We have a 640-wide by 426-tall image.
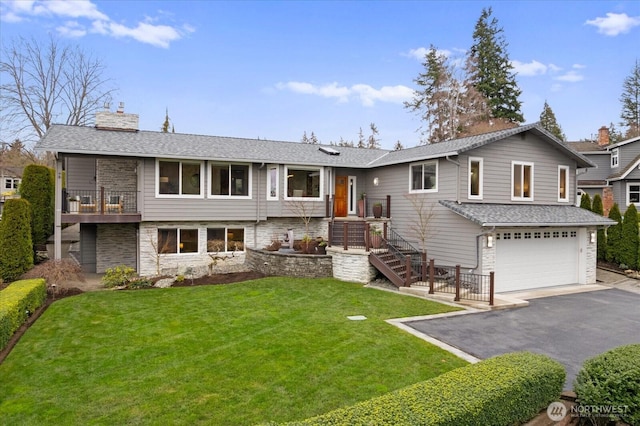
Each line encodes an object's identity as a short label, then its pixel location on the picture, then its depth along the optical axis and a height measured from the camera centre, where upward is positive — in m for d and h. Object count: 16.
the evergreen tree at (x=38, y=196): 15.91 +0.76
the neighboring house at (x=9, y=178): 40.56 +3.94
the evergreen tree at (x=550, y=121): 47.67 +12.37
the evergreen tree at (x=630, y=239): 16.94 -1.12
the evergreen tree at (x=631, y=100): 43.50 +13.38
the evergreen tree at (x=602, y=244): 18.41 -1.46
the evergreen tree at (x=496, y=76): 35.88 +13.32
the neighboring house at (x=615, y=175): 25.09 +2.79
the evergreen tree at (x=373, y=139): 45.38 +9.08
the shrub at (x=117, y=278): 12.88 -2.21
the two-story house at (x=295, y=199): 13.72 +0.61
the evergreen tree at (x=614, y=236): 17.59 -1.02
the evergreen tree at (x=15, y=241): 12.35 -0.91
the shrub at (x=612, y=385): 4.67 -2.21
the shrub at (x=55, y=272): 11.78 -1.86
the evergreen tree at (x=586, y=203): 19.38 +0.58
